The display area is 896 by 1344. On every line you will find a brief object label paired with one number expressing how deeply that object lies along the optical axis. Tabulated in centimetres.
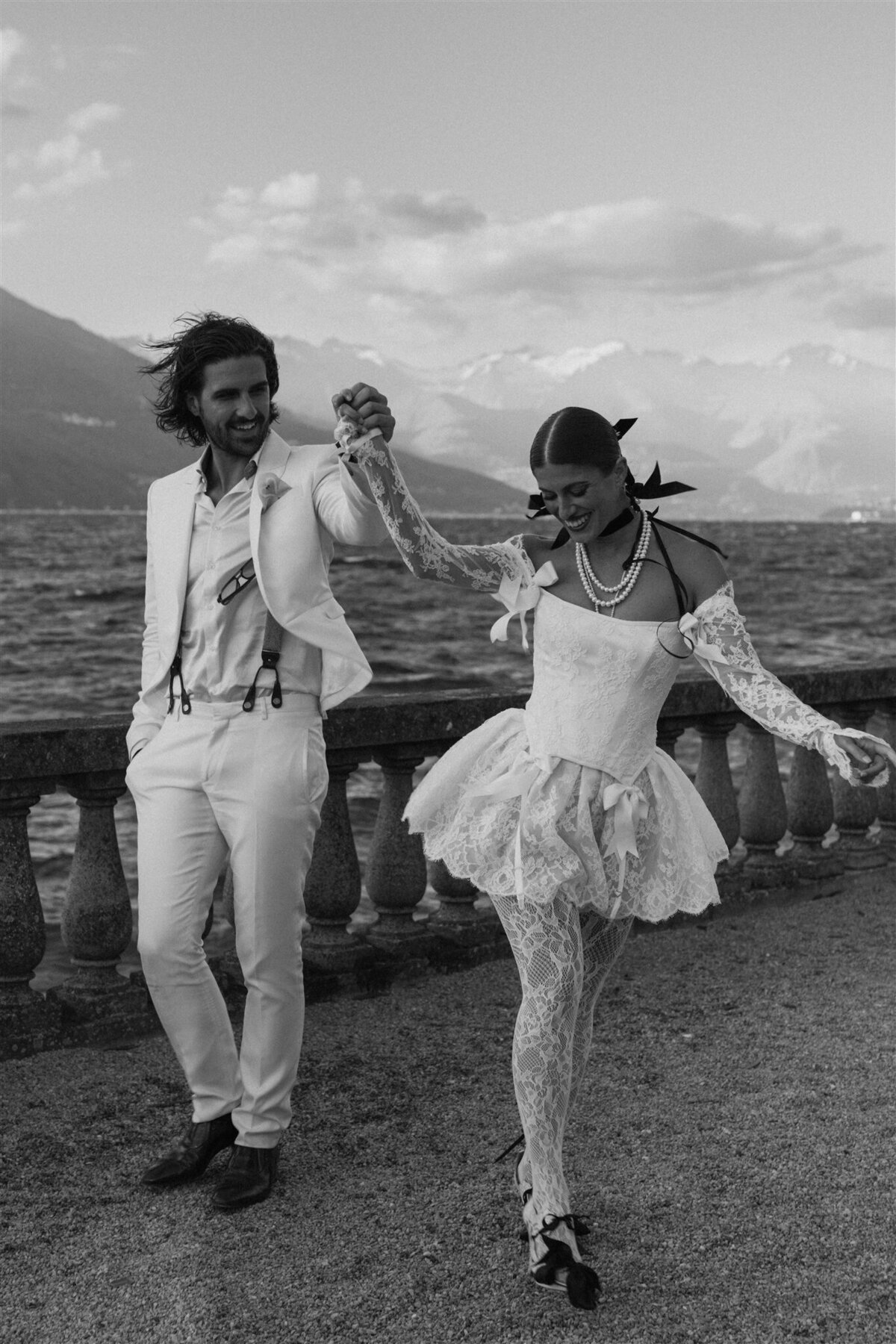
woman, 356
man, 388
